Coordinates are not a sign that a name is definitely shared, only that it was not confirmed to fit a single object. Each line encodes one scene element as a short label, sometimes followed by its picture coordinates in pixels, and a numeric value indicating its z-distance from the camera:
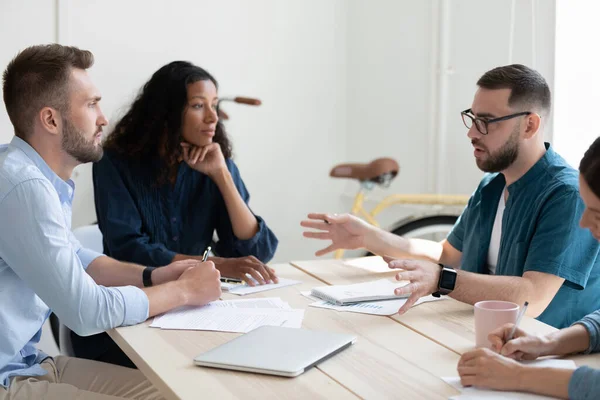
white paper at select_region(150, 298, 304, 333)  1.62
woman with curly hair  2.46
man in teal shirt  1.79
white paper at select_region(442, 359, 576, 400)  1.19
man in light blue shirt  1.58
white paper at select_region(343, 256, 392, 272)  2.24
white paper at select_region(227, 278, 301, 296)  1.96
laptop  1.31
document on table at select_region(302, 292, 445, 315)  1.74
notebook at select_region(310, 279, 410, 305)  1.82
